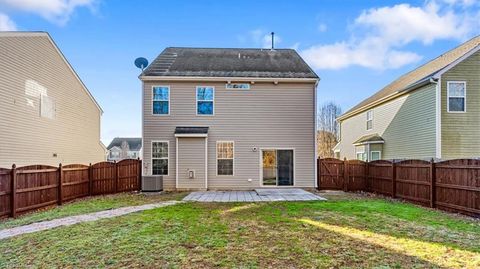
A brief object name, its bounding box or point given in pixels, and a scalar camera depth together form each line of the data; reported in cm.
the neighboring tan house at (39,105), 1223
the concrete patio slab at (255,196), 1166
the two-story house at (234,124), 1509
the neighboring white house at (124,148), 5316
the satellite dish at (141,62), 1589
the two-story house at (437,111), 1336
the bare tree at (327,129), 3458
